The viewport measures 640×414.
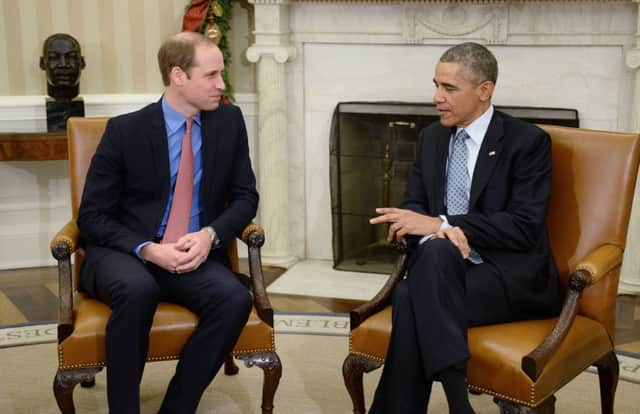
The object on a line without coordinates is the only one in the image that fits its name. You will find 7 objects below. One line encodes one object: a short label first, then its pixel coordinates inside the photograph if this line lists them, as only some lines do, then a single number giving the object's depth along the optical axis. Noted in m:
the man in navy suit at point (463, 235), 2.81
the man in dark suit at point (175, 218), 2.98
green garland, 5.16
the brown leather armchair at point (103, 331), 2.95
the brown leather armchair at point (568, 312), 2.72
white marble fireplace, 4.75
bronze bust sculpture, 4.95
